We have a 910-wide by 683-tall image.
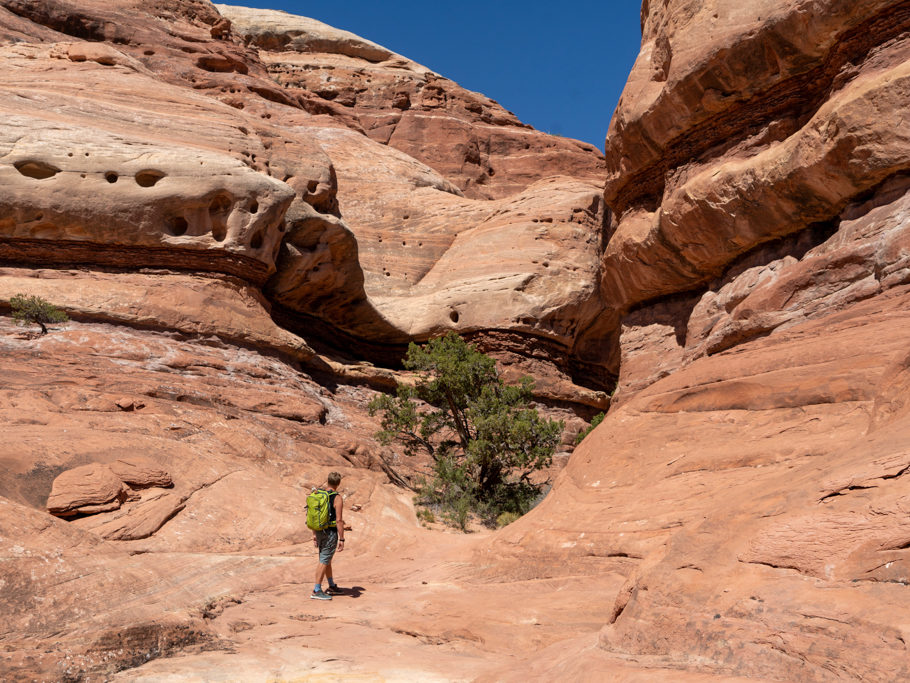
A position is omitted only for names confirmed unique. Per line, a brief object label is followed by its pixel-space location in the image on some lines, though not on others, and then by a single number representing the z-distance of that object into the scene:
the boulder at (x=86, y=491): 9.57
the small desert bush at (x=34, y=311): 16.02
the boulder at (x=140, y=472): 10.46
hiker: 8.38
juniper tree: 16.53
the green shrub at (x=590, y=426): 20.89
